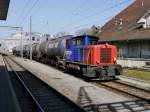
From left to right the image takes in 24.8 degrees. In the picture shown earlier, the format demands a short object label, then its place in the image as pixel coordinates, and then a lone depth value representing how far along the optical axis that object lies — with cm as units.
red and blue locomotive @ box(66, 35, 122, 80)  2238
